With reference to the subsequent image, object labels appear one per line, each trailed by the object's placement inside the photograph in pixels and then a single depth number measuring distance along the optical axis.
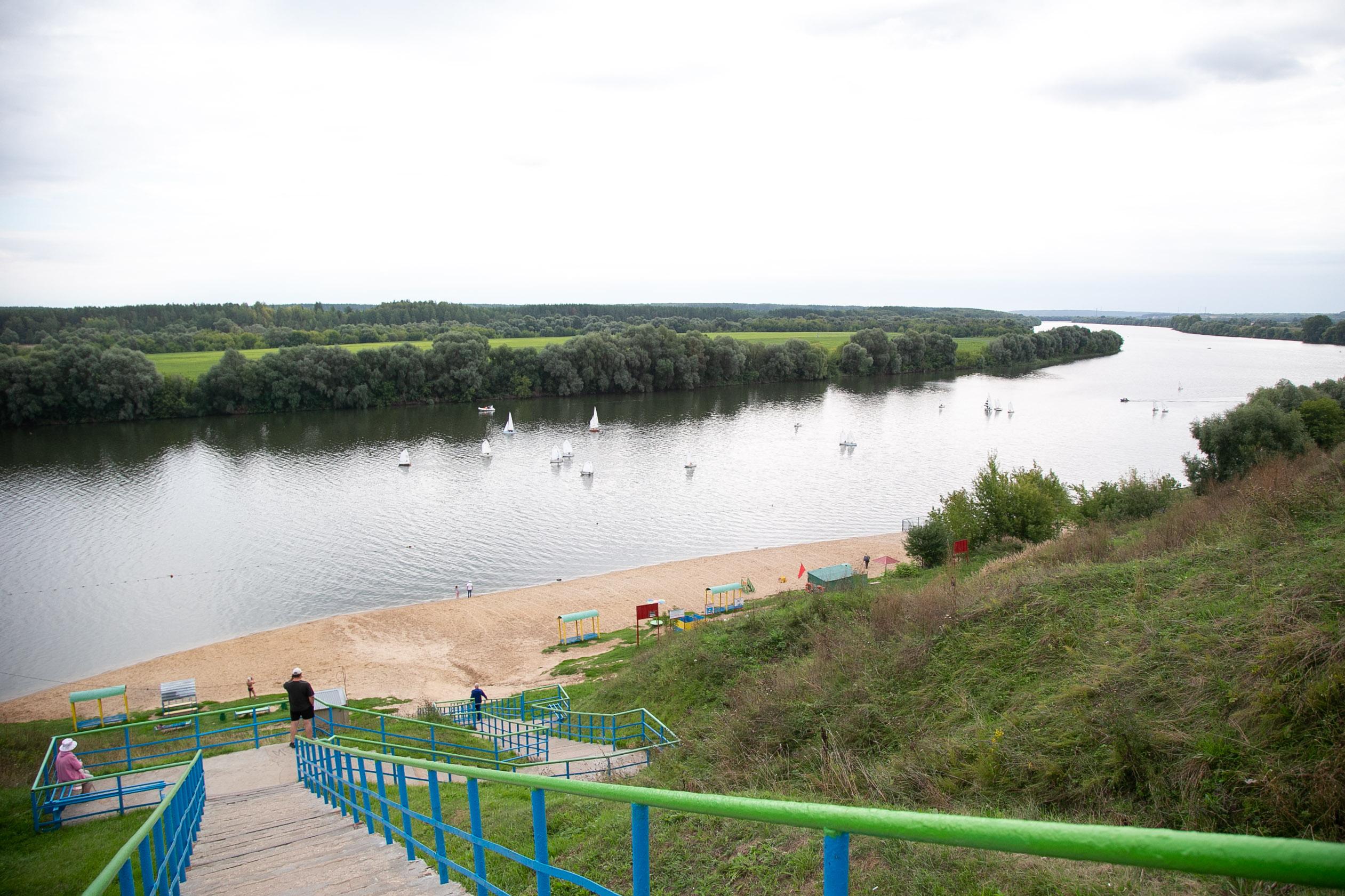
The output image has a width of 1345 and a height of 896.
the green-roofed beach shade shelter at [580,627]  27.21
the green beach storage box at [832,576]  24.61
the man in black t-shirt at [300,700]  12.23
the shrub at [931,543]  26.67
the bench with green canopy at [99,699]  18.55
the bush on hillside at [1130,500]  23.62
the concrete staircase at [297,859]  5.46
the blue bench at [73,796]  9.61
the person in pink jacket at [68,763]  10.37
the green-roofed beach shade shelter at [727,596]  29.48
